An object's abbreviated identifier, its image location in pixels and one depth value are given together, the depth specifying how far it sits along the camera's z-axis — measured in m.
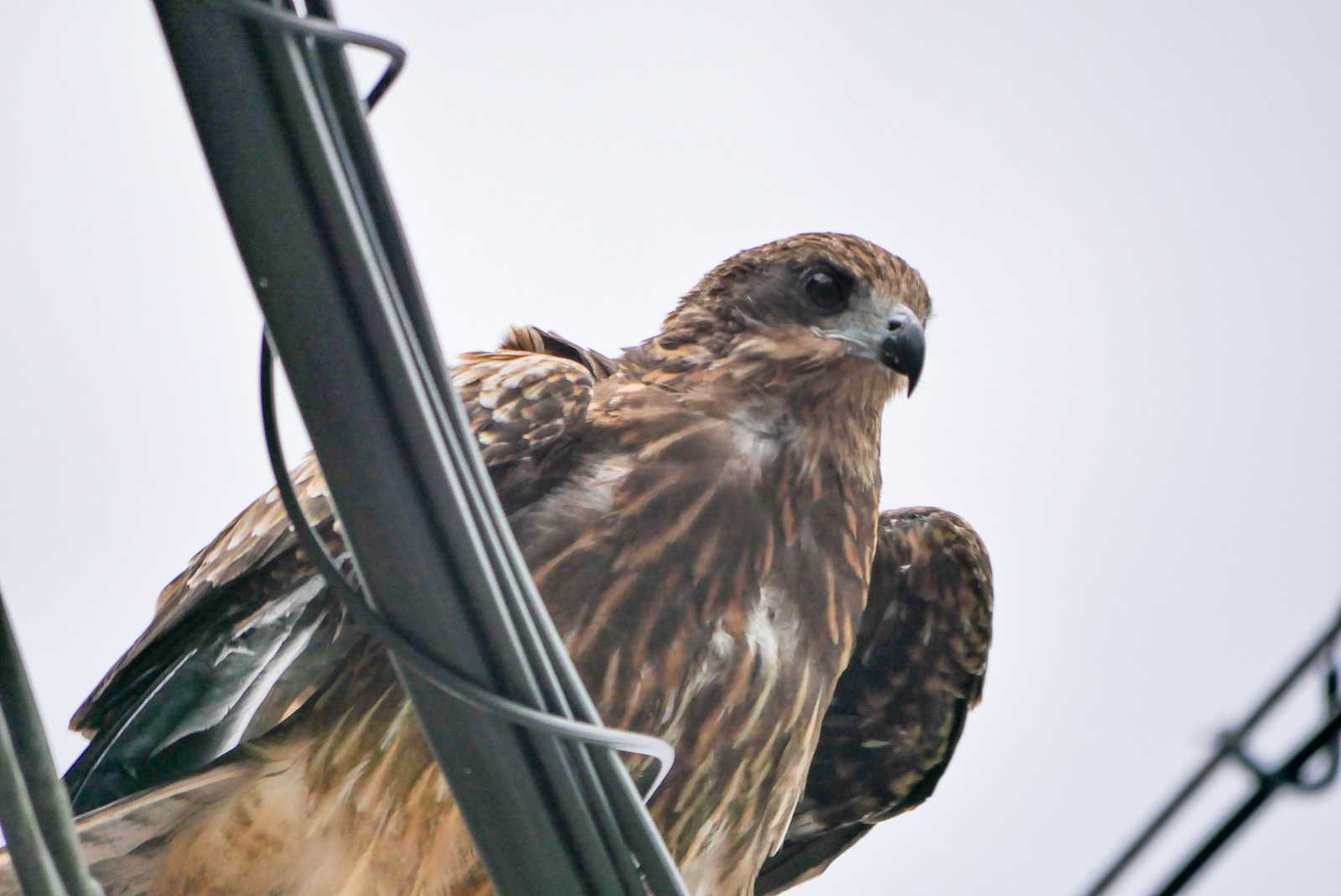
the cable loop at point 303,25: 5.34
